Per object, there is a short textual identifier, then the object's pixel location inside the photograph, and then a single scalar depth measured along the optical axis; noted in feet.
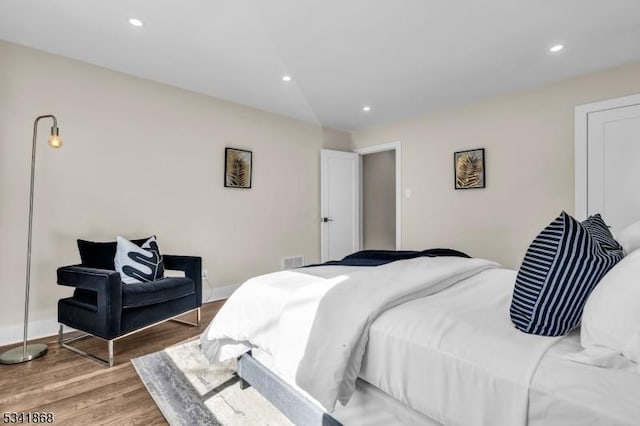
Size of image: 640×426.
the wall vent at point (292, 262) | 14.54
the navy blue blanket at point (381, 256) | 6.87
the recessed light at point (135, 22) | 7.34
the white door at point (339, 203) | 15.97
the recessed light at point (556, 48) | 8.45
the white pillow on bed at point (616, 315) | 2.68
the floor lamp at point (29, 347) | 7.04
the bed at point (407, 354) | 2.60
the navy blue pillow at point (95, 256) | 8.08
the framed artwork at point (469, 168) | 12.46
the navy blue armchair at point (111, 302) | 6.83
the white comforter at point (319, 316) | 3.70
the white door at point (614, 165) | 9.43
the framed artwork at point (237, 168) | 12.48
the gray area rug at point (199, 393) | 5.02
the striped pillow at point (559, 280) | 3.20
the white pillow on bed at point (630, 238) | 4.69
